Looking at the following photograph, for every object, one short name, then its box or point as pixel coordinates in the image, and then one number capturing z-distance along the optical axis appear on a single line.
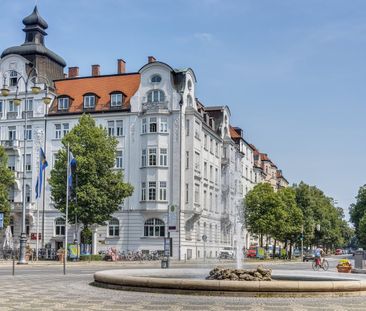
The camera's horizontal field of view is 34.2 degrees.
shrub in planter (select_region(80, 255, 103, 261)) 54.38
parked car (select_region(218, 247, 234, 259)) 68.59
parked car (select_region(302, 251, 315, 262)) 77.75
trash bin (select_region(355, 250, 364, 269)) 39.14
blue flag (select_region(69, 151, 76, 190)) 49.75
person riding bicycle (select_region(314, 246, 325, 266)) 43.25
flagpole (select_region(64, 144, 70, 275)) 49.04
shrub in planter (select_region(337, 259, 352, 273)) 37.31
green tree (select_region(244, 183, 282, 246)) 76.06
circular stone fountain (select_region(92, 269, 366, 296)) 17.81
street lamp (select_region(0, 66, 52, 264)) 35.67
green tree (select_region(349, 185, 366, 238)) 117.12
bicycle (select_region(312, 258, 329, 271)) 43.16
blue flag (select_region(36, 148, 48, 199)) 48.31
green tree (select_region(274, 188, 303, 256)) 82.44
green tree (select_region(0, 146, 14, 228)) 60.72
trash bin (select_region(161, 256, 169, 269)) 37.63
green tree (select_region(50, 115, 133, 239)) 55.12
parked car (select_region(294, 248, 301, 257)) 101.96
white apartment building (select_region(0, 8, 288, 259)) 64.81
